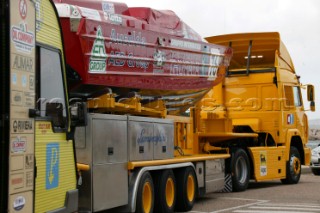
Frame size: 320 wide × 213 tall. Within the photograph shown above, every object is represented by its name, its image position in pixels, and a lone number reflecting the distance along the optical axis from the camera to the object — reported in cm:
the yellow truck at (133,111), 649
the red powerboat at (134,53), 938
